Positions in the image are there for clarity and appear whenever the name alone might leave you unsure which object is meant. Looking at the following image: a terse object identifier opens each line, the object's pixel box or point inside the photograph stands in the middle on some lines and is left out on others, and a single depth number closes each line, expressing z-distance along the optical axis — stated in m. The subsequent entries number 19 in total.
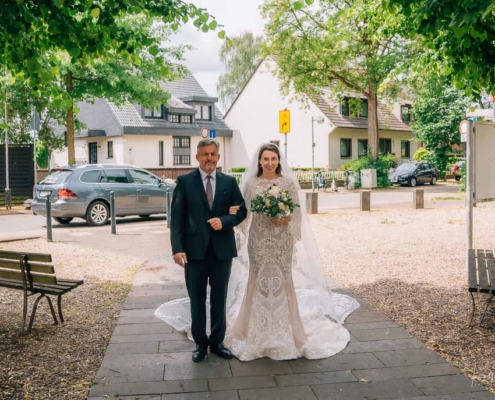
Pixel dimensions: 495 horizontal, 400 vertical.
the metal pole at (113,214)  15.12
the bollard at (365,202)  21.06
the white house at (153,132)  42.41
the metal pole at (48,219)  13.79
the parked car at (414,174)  38.62
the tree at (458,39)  4.95
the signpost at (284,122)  19.80
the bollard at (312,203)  20.36
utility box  35.59
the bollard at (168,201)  15.98
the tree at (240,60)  58.28
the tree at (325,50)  33.56
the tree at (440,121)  42.25
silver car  16.52
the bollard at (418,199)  21.36
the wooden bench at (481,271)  5.73
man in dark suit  5.18
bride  5.38
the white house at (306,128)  44.28
